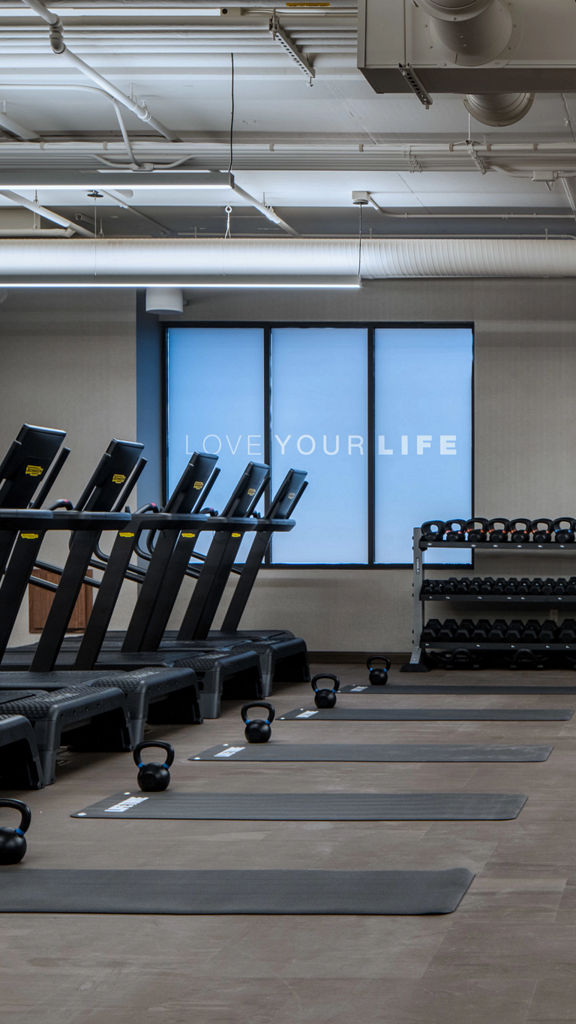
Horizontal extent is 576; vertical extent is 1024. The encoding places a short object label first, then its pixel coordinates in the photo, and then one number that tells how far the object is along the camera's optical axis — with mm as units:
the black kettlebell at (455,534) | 11023
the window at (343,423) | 11969
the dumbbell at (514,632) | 10914
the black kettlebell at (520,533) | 11039
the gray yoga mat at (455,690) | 9414
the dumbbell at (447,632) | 11039
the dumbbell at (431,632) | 11055
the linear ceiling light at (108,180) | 7703
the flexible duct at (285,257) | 10047
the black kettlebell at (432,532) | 11078
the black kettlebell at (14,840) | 4094
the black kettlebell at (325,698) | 8242
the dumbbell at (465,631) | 11016
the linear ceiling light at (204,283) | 10008
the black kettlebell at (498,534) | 10992
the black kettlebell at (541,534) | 11039
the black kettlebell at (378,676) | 9727
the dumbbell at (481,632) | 10961
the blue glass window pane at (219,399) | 12180
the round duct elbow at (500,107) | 6434
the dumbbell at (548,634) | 10898
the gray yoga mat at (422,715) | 7820
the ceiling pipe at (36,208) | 10005
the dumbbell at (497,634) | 10906
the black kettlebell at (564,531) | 10961
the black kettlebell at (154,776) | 5375
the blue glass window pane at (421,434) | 11945
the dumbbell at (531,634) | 10930
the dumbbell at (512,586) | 10984
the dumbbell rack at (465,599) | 10883
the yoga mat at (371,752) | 6324
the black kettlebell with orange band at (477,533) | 11008
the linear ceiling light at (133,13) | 6438
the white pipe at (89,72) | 6043
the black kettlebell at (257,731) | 6781
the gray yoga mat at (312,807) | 4902
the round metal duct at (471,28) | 4711
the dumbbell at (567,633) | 10828
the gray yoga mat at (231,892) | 3627
